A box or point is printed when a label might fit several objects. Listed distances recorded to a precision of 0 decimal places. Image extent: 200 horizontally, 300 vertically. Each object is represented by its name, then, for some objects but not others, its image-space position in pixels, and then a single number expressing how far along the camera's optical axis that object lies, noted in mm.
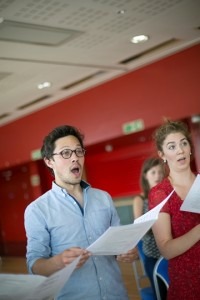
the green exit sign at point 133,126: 5484
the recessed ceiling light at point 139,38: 4089
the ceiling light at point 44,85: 5484
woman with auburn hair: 1570
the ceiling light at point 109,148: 6645
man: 1506
